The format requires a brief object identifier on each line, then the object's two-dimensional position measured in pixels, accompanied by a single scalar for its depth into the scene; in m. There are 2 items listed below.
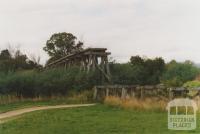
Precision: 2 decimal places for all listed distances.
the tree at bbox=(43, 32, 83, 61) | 54.94
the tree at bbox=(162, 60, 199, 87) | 37.79
